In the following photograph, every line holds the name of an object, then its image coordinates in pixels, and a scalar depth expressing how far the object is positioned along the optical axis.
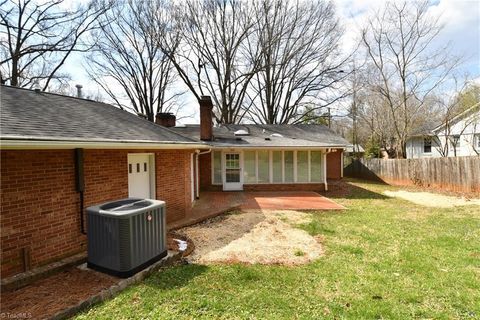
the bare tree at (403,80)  18.47
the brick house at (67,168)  4.12
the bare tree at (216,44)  21.61
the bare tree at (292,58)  22.64
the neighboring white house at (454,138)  19.00
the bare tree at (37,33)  15.60
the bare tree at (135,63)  20.75
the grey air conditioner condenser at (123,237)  4.02
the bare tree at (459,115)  18.20
